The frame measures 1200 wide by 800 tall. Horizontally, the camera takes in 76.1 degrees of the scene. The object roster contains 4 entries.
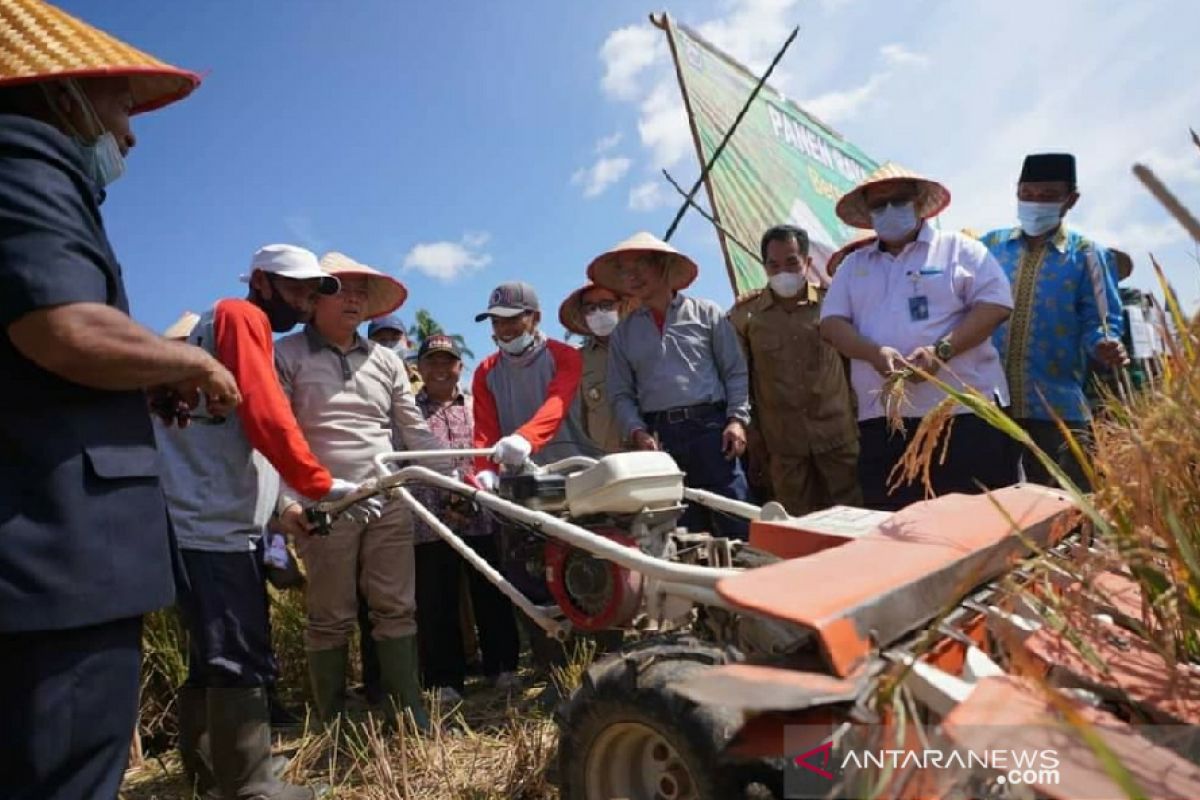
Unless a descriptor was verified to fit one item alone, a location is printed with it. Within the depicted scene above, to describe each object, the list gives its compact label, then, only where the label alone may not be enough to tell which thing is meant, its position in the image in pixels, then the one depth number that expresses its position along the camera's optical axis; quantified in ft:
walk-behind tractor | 3.67
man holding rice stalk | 10.39
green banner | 26.03
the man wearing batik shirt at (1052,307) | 12.34
